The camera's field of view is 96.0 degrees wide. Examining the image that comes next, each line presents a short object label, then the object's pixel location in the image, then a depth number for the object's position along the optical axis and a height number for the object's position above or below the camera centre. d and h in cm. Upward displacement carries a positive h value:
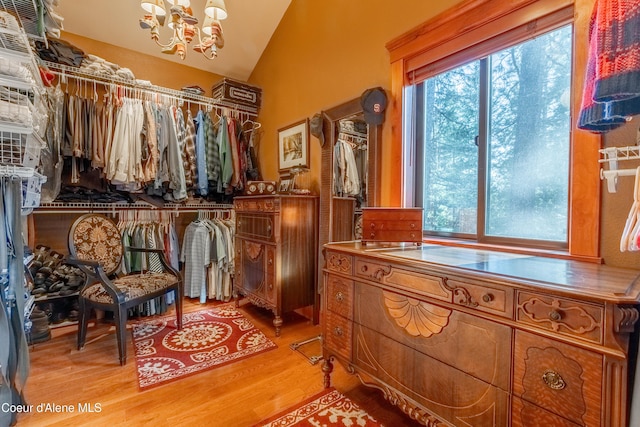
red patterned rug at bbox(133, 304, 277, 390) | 189 -105
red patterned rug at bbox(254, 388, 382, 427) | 143 -107
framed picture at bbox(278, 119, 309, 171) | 271 +61
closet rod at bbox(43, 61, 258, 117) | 252 +122
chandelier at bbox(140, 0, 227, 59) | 201 +136
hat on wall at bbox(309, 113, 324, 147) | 241 +68
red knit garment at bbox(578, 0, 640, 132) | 73 +38
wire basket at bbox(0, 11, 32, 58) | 124 +77
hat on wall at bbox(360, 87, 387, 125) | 194 +70
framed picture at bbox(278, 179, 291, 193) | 286 +22
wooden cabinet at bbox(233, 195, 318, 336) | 240 -38
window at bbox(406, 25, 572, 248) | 138 +34
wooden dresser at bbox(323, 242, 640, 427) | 75 -44
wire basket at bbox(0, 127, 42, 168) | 138 +31
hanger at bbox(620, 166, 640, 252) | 86 -6
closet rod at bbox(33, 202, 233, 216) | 254 +1
